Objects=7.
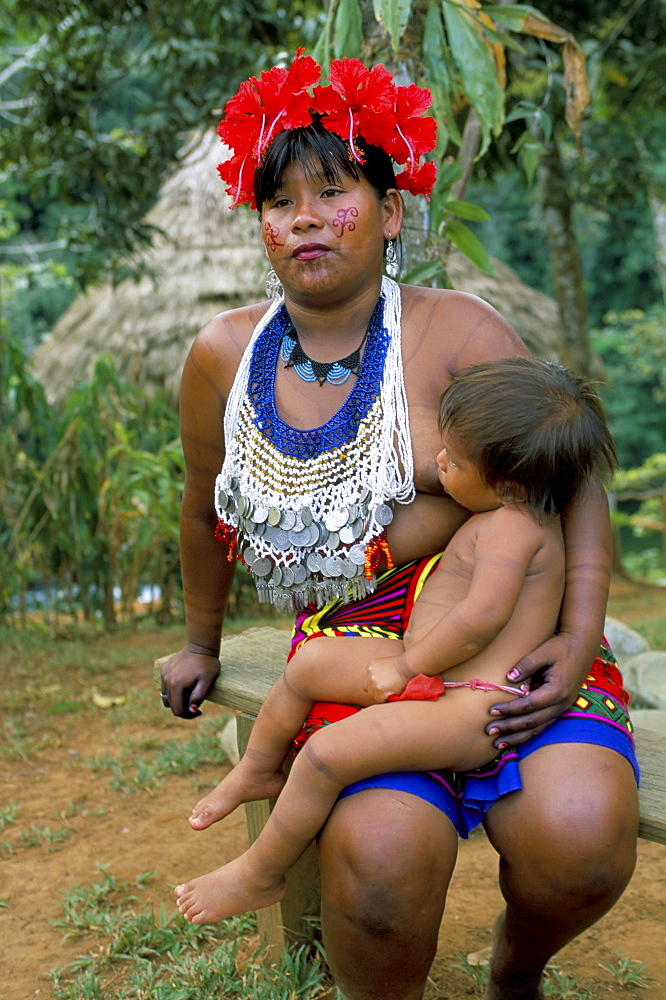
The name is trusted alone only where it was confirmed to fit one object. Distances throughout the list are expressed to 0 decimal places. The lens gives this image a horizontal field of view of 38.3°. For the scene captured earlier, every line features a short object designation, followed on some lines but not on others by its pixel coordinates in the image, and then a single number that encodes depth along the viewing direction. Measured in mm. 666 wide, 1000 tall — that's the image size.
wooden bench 2129
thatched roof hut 7918
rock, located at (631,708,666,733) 3197
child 1619
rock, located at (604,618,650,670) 4461
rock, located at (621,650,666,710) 3736
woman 1571
